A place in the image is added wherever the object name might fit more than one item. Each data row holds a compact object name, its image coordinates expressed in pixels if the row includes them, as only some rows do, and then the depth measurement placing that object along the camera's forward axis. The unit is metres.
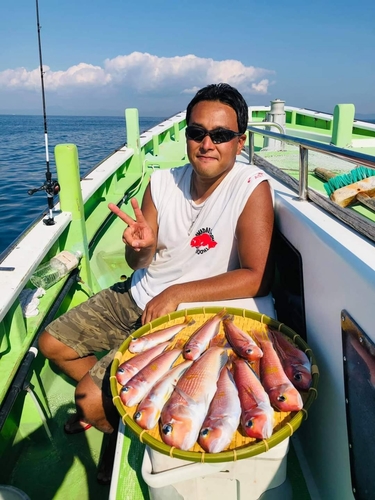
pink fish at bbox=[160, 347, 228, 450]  1.31
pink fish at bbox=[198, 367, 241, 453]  1.28
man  2.17
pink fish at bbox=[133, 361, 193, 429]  1.41
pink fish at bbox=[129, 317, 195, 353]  1.80
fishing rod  3.24
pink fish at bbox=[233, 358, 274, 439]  1.32
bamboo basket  1.26
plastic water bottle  3.00
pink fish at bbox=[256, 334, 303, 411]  1.40
